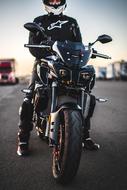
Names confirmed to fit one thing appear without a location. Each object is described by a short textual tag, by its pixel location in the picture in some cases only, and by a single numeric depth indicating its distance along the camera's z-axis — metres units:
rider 4.91
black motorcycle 3.72
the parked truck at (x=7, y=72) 39.81
